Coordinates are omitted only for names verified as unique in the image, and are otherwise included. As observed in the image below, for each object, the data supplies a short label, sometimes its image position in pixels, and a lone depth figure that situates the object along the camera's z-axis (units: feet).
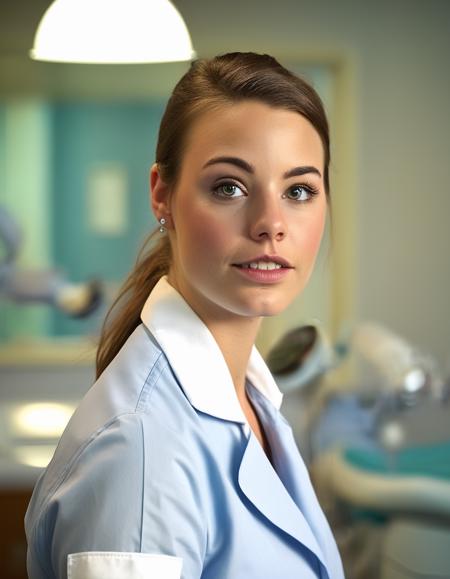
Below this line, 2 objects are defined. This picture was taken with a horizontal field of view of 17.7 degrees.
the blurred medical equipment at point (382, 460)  7.25
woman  3.44
